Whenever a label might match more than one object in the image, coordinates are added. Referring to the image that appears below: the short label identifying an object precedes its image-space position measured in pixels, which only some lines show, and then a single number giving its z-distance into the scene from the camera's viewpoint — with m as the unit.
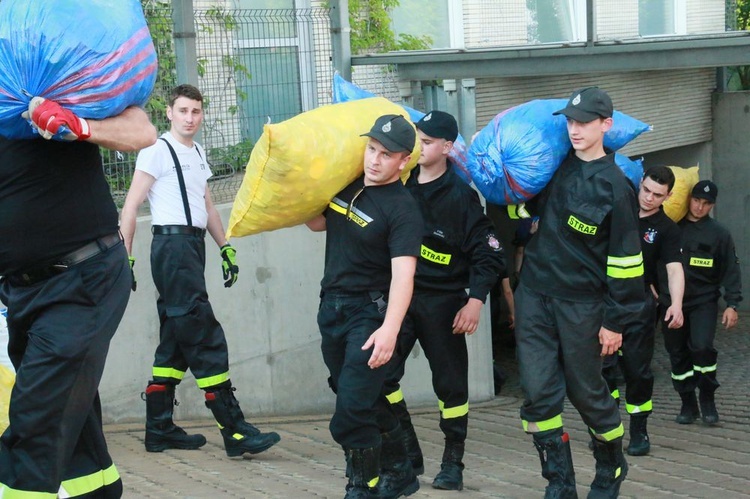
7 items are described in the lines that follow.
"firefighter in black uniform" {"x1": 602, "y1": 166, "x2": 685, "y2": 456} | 6.94
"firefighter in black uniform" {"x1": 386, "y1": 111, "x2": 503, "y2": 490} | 5.69
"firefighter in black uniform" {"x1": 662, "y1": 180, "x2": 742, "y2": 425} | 8.26
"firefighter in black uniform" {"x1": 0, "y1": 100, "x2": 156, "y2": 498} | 3.55
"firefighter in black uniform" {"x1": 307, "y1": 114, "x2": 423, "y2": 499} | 4.77
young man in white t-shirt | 6.16
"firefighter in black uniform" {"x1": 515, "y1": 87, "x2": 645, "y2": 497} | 5.08
